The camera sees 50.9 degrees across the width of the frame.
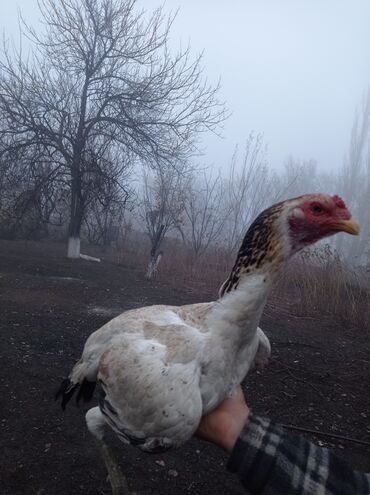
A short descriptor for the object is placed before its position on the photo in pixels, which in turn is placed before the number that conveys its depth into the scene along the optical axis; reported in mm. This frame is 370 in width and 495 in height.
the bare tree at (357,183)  26156
